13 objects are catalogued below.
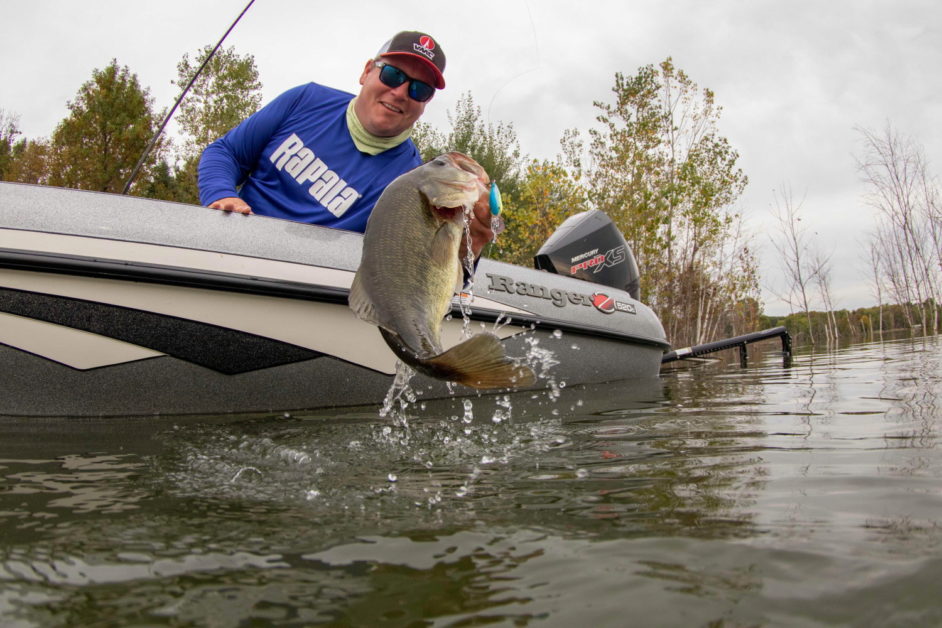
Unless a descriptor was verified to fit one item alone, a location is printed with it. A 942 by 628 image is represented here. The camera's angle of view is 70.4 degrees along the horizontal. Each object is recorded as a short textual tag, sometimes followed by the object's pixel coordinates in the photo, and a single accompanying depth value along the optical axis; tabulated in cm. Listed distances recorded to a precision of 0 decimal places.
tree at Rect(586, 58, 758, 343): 1439
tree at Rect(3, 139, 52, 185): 1955
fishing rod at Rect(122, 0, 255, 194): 394
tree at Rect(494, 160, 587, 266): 1483
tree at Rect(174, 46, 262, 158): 1750
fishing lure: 218
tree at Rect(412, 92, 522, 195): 2066
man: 366
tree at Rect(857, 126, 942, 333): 2386
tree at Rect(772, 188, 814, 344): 2450
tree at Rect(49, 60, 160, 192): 1730
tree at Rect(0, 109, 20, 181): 2325
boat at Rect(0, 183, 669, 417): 293
